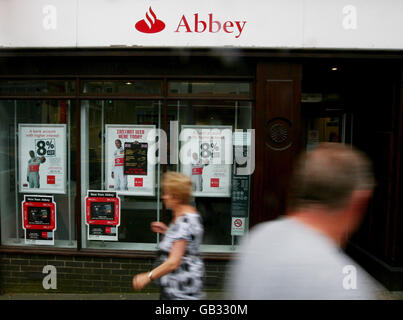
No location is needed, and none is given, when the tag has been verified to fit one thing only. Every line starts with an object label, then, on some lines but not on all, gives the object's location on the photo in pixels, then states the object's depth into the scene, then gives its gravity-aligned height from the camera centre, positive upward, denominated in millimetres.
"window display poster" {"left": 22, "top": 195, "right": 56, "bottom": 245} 5078 -1210
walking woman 2545 -898
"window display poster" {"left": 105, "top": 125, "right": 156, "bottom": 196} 4945 -295
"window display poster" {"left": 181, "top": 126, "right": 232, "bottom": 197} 4922 -273
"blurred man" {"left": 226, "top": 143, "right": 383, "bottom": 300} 1447 -437
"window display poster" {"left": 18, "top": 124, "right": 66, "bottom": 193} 5043 -270
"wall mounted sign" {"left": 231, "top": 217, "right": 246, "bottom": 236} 4988 -1237
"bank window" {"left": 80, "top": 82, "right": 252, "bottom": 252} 4887 -435
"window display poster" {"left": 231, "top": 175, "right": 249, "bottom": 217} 4910 -785
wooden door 4594 +229
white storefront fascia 4492 +1622
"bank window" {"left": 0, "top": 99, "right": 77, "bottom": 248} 5031 -523
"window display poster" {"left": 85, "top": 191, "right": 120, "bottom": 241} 4992 -1108
